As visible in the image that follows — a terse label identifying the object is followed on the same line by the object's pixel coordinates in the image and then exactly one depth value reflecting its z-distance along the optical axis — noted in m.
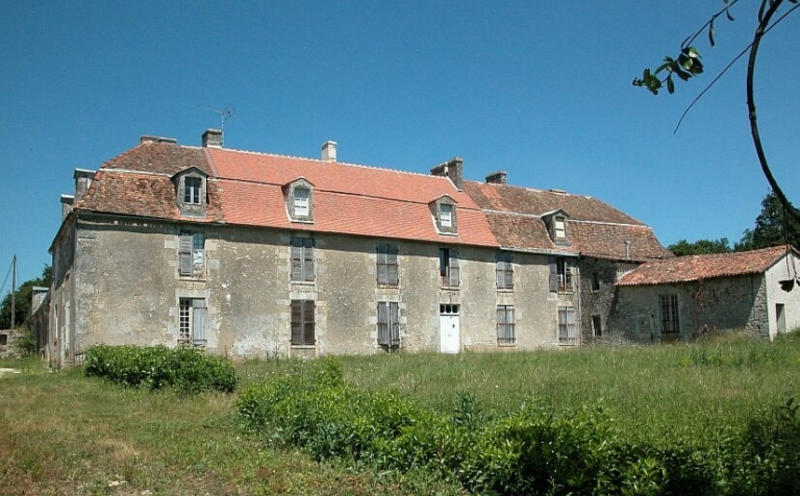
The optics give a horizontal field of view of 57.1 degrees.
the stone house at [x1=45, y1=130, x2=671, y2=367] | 25.62
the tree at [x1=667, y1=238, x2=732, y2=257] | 61.22
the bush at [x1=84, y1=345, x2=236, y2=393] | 18.27
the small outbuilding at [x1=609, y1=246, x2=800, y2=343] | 27.91
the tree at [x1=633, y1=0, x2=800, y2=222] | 3.45
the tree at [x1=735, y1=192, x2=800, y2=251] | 50.06
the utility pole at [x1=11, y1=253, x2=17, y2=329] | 59.70
